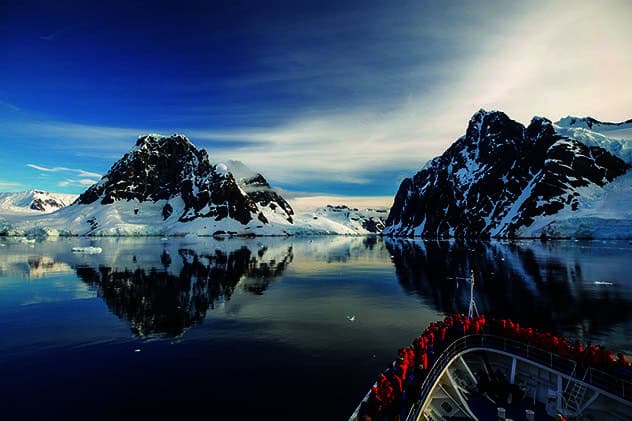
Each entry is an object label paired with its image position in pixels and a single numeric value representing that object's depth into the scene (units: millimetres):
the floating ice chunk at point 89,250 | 128512
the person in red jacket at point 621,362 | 20547
